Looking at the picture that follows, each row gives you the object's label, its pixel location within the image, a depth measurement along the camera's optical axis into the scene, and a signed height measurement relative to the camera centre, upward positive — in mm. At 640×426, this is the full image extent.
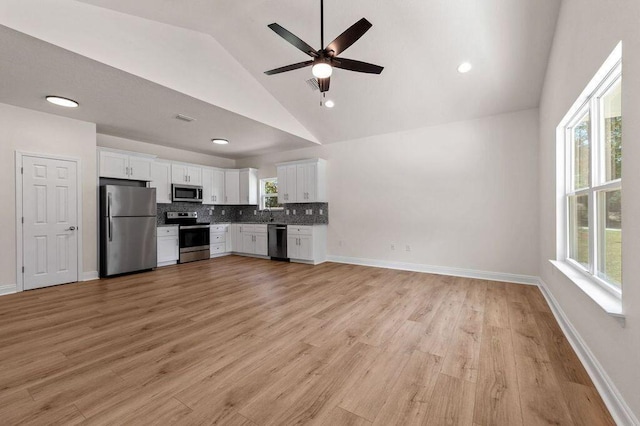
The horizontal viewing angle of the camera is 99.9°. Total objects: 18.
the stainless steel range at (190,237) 6219 -591
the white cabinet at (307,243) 5973 -711
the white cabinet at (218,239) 6866 -708
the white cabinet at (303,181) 6172 +733
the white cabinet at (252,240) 6723 -716
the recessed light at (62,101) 3697 +1561
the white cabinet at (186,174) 6289 +927
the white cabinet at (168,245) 5812 -738
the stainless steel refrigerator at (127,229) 4883 -328
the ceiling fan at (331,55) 2361 +1502
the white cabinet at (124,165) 5051 +941
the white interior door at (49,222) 4133 -156
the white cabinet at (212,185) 6965 +704
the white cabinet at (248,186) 7344 +715
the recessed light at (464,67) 3646 +1989
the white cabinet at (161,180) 5883 +710
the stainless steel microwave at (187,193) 6271 +456
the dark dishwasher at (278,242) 6348 -711
